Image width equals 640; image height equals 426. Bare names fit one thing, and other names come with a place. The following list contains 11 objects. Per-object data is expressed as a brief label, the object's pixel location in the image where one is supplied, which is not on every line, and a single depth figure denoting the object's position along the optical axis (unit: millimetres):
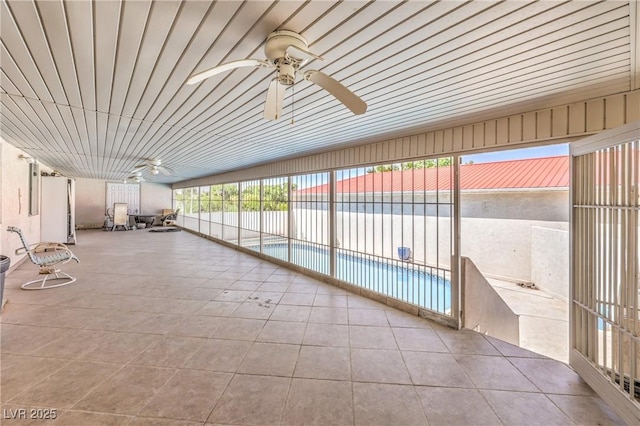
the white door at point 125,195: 12703
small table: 12823
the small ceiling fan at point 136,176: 8705
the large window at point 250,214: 7199
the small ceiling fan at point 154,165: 5973
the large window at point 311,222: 5137
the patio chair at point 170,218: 12836
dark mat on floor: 11835
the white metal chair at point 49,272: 4160
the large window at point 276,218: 6152
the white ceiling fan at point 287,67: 1417
